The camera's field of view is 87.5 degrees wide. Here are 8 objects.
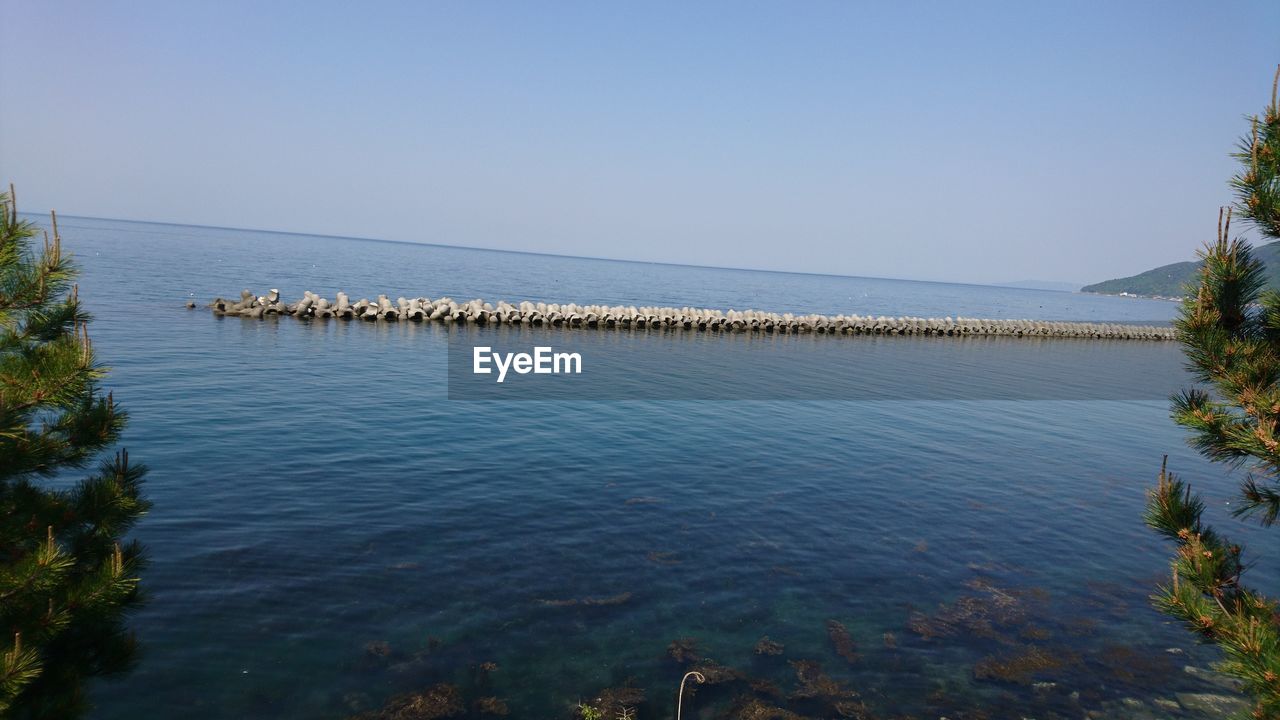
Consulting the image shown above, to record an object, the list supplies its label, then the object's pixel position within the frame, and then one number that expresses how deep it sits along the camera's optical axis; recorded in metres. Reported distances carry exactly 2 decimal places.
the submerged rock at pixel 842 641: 9.52
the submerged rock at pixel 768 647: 9.41
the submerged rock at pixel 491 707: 7.75
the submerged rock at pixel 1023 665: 9.29
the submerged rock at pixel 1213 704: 8.85
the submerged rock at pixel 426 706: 7.53
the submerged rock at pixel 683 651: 9.06
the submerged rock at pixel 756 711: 8.01
